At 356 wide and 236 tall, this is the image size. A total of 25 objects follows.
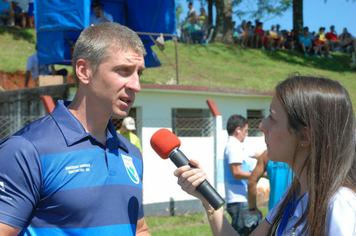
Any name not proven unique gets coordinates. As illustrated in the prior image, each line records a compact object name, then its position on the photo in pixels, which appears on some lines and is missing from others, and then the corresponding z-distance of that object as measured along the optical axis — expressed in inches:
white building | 386.6
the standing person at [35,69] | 491.2
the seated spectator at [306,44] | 1008.2
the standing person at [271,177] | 227.0
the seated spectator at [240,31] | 975.0
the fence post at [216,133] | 361.7
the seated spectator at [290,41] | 1026.7
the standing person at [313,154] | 79.2
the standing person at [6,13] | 814.5
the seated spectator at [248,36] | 967.6
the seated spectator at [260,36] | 970.0
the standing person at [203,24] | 952.3
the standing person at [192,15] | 919.0
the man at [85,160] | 80.7
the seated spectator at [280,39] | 1012.5
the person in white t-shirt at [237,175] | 246.7
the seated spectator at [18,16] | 818.8
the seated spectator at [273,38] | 996.6
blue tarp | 415.2
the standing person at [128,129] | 336.8
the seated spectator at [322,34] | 1044.8
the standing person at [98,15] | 467.5
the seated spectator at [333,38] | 1067.3
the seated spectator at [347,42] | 1075.3
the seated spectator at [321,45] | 1018.1
